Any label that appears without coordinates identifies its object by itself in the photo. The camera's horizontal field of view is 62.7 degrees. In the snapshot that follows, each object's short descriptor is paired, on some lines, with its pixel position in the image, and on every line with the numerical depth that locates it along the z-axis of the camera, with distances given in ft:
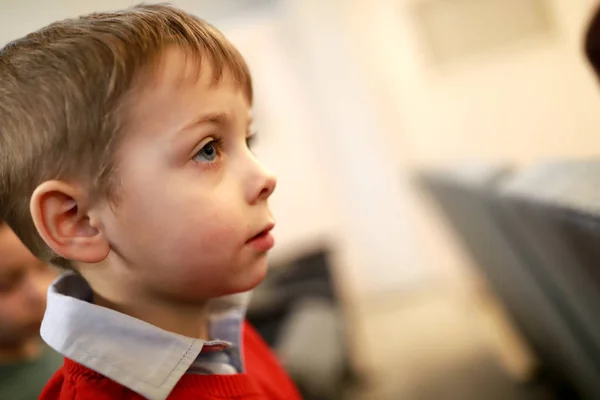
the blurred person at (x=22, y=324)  1.51
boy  1.33
